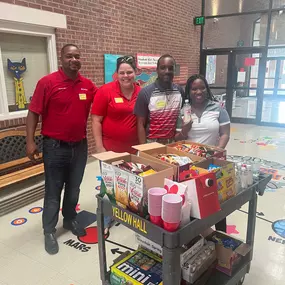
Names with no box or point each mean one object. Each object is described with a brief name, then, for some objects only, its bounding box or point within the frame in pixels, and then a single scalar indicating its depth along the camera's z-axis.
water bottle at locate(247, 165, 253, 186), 1.60
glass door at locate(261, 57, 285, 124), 8.11
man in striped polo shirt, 2.18
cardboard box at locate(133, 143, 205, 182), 1.36
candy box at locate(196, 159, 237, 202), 1.38
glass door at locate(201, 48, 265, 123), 7.55
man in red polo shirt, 2.19
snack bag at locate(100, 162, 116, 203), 1.43
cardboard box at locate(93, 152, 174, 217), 1.27
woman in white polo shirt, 2.04
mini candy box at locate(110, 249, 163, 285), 1.50
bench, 3.29
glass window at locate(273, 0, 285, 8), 7.10
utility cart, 1.19
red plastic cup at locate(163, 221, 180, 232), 1.16
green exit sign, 8.01
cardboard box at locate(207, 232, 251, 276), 1.68
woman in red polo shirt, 2.35
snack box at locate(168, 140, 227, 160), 1.65
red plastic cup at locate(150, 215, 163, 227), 1.22
